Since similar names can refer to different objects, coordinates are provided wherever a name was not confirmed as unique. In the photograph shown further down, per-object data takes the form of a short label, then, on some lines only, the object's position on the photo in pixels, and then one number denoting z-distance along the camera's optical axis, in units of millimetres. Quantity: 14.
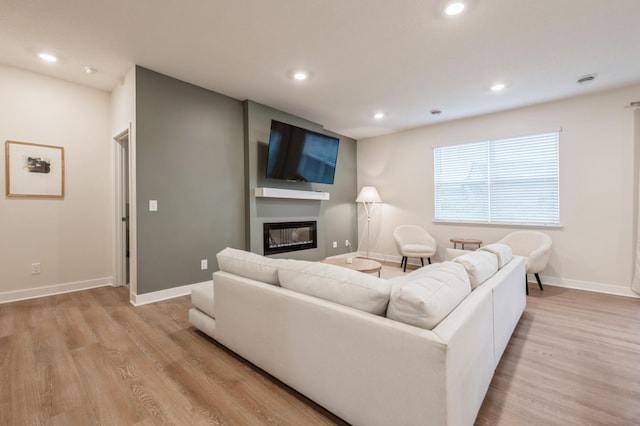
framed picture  3123
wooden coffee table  3115
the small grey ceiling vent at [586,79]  3142
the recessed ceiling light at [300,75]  3123
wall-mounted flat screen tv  4070
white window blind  3943
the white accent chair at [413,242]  4488
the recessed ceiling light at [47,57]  2803
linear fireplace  4270
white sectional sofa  1078
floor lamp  5422
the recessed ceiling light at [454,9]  2029
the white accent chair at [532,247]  3428
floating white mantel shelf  4062
